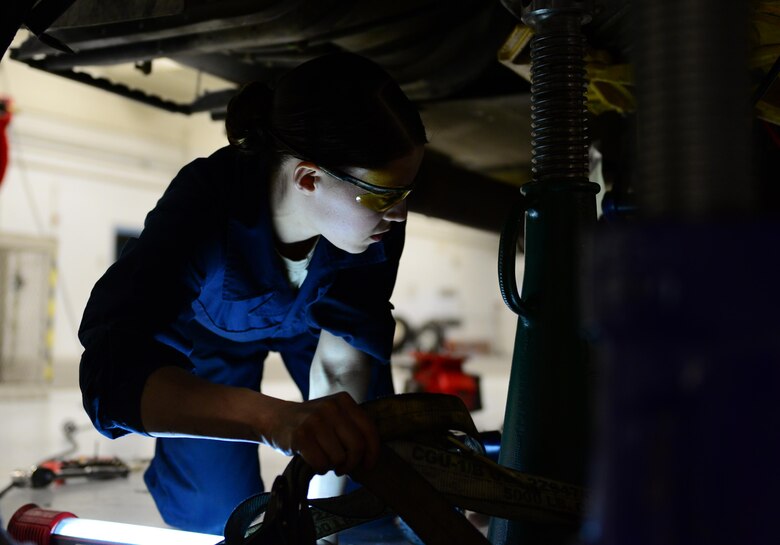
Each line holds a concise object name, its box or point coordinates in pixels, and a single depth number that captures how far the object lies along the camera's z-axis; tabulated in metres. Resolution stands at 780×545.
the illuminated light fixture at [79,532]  1.00
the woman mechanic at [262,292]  0.79
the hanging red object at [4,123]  2.77
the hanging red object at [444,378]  3.34
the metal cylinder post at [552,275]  0.90
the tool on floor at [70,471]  1.90
